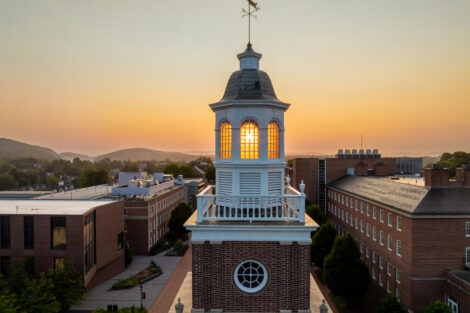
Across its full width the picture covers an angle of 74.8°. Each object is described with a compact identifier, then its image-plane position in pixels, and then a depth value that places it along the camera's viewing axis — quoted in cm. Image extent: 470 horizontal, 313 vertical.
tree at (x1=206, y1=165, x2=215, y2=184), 13000
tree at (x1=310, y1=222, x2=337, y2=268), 3703
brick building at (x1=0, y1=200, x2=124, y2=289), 2989
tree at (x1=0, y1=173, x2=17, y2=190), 13654
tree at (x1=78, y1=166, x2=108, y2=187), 11275
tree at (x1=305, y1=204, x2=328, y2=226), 4393
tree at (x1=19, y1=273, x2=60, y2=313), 2347
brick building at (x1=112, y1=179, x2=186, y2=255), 4456
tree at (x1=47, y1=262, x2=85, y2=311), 2678
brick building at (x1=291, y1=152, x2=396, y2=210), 6406
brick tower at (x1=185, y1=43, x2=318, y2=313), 1110
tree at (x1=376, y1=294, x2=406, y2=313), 2314
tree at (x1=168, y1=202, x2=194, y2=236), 5256
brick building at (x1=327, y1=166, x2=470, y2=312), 2847
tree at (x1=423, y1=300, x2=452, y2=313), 2147
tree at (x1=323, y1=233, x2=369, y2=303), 2928
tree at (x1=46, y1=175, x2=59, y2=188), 15375
